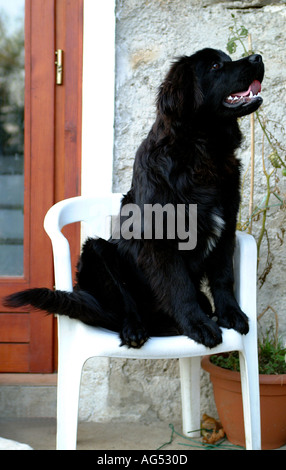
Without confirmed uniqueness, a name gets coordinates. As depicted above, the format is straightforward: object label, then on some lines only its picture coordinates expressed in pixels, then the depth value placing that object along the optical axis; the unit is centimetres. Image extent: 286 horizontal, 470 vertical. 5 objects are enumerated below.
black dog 358
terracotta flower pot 419
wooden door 497
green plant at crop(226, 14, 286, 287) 449
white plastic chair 340
